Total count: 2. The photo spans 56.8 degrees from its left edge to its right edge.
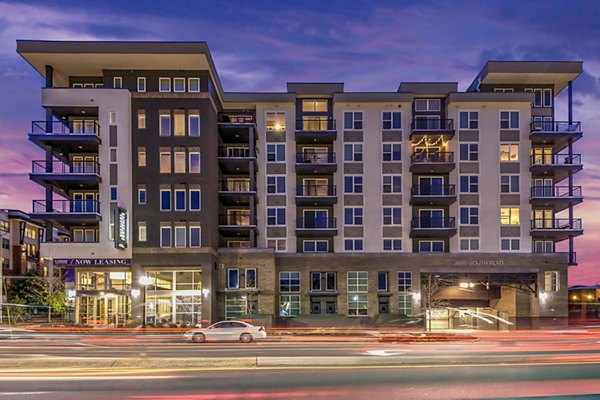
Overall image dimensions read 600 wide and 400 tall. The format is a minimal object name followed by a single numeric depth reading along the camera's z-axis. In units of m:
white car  29.81
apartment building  46.12
